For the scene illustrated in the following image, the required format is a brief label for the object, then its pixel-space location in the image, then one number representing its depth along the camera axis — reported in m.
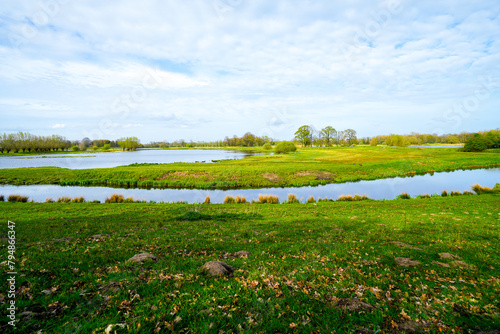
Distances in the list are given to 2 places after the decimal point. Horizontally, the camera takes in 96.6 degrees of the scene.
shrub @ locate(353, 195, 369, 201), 29.52
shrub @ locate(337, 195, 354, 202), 29.12
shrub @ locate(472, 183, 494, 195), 30.14
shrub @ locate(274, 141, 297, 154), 116.75
